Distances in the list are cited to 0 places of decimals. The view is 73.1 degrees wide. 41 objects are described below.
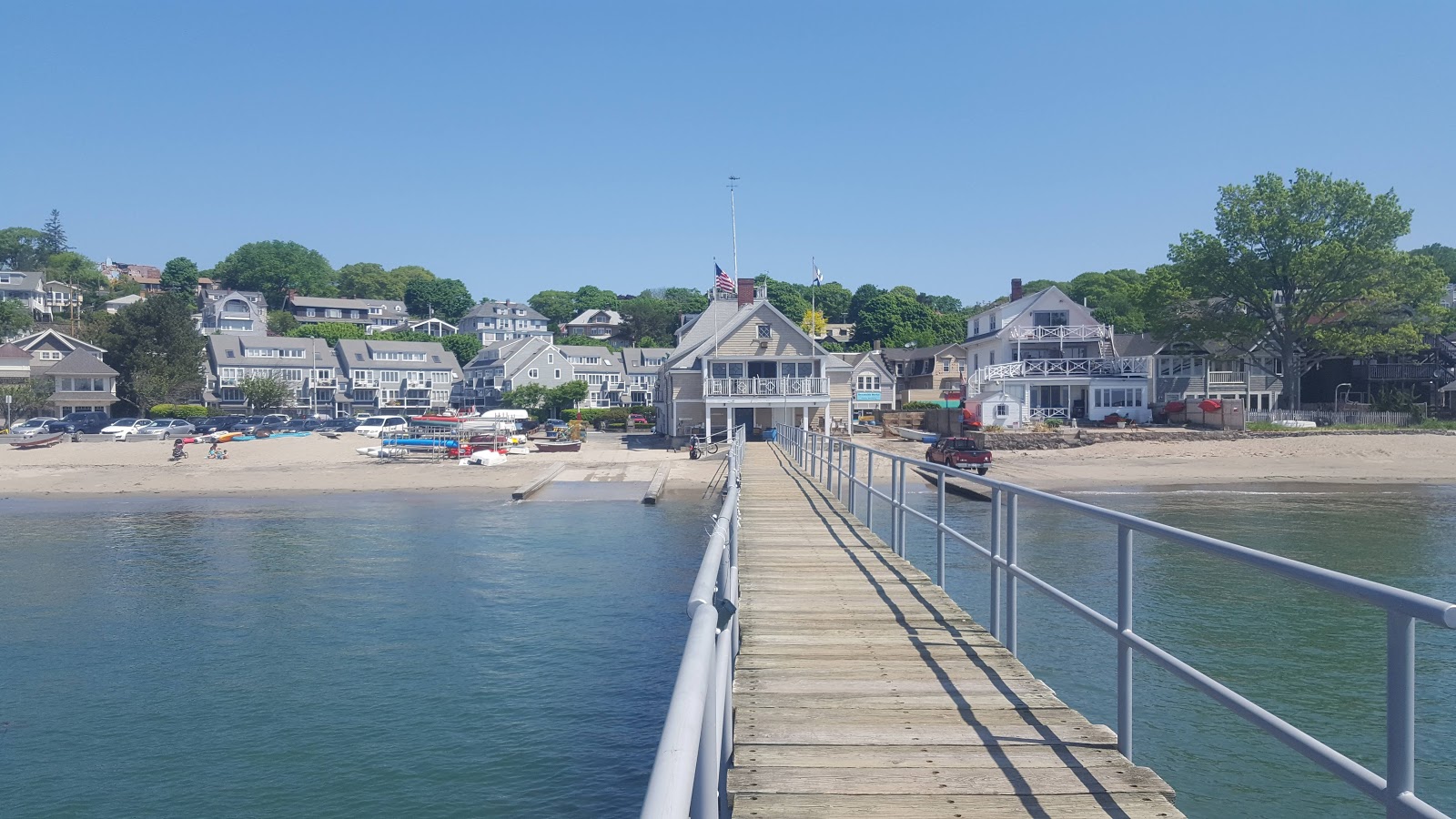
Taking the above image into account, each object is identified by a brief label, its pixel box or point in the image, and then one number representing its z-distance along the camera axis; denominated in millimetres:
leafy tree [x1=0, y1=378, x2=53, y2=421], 69438
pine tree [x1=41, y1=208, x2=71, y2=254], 196250
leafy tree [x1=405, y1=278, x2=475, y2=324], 179250
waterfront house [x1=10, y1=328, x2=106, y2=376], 82312
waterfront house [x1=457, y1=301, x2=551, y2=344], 158125
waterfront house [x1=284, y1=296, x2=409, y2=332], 156000
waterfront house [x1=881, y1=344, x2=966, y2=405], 81000
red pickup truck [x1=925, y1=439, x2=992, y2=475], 38031
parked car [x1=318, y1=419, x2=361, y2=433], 68062
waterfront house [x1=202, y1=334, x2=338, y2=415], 97250
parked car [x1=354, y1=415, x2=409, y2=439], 62994
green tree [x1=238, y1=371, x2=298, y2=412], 84875
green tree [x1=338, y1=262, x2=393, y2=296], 184375
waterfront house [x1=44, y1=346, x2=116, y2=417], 75375
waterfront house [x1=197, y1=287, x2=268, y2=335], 133625
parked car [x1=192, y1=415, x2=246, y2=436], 64450
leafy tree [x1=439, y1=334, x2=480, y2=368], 130750
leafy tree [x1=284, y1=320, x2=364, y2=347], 127750
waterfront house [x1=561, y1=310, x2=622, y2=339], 172125
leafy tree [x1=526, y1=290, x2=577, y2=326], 192375
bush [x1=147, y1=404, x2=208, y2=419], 75812
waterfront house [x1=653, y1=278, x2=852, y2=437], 50250
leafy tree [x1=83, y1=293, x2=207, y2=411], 78250
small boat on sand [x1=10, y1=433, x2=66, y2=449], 54156
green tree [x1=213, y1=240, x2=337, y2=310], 174875
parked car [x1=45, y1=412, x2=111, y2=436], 62938
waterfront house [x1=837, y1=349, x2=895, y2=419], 77500
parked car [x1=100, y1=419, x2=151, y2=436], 62250
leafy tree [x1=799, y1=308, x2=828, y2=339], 79881
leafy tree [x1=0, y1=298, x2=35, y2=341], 108375
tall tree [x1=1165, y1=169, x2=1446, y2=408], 55656
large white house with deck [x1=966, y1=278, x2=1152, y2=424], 58688
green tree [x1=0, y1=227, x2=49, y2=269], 182875
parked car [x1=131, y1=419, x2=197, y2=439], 62938
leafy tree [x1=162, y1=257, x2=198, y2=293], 170875
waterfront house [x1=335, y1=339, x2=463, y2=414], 104500
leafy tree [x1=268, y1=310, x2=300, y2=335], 136625
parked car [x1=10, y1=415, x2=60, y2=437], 60334
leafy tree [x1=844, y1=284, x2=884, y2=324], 155750
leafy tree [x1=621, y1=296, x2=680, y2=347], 150750
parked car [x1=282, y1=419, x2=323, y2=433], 67250
